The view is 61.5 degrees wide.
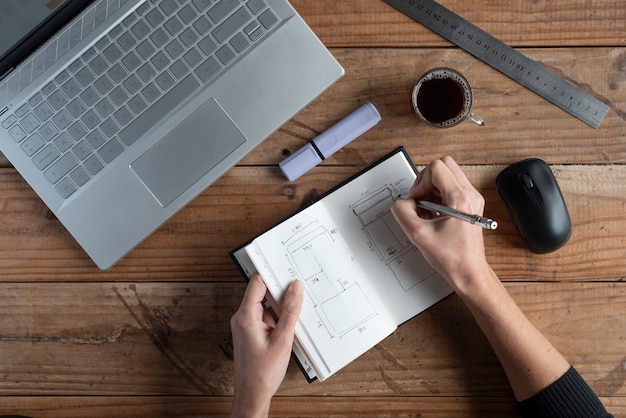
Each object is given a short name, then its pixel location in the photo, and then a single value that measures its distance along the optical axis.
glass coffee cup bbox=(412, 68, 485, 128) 0.81
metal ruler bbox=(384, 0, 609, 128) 0.84
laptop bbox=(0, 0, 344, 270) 0.79
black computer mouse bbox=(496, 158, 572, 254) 0.80
